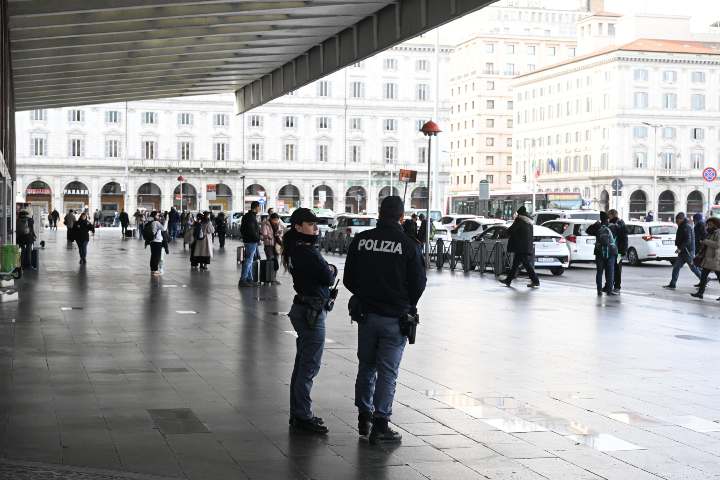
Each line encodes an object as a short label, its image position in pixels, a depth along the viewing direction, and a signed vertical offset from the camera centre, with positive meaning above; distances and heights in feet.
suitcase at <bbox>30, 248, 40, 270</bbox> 95.50 -5.12
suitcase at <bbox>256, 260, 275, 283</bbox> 77.41 -4.85
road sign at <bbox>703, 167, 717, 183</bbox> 152.18 +3.74
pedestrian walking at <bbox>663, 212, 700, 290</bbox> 79.26 -2.94
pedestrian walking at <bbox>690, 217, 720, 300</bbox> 69.92 -3.37
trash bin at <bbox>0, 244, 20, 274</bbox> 60.80 -3.18
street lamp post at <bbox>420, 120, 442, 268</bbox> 100.27 +6.26
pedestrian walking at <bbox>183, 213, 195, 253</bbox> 99.33 -3.79
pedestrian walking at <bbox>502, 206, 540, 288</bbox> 79.77 -3.12
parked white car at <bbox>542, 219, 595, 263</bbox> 108.99 -3.85
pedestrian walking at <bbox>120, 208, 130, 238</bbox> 203.81 -4.05
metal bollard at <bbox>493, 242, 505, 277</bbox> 91.91 -4.98
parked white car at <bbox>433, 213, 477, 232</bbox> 181.37 -3.30
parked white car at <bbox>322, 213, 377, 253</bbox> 141.18 -3.77
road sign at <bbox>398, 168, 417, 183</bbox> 113.70 +2.56
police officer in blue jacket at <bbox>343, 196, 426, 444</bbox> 25.32 -2.14
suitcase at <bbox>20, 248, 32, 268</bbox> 95.18 -4.85
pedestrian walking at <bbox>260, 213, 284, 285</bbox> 81.82 -2.48
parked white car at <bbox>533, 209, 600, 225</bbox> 139.98 -1.83
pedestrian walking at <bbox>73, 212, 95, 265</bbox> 105.40 -3.20
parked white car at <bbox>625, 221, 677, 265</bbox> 116.98 -4.38
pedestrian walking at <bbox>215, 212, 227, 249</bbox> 158.37 -3.99
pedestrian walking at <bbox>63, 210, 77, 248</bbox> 178.38 -2.98
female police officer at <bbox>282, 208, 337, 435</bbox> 26.27 -2.53
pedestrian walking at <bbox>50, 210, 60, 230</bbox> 263.49 -4.73
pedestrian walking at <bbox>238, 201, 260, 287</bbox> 77.00 -2.75
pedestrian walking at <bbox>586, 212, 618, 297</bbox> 72.95 -3.42
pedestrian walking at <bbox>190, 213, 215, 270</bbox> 97.33 -4.17
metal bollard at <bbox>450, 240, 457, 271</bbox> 101.15 -4.97
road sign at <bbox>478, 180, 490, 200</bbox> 159.16 +1.33
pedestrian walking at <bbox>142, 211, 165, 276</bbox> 87.86 -3.18
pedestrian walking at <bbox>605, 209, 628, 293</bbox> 75.82 -2.70
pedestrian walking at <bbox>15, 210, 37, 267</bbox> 91.61 -2.90
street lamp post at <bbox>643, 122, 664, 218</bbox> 350.25 +18.99
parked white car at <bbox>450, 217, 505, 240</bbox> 130.00 -3.18
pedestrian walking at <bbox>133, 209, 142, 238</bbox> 194.80 -3.84
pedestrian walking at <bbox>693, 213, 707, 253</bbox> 98.33 -2.43
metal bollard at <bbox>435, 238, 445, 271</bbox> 102.06 -4.90
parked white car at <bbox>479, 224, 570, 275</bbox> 98.12 -4.35
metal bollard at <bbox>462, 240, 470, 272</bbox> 98.53 -5.14
